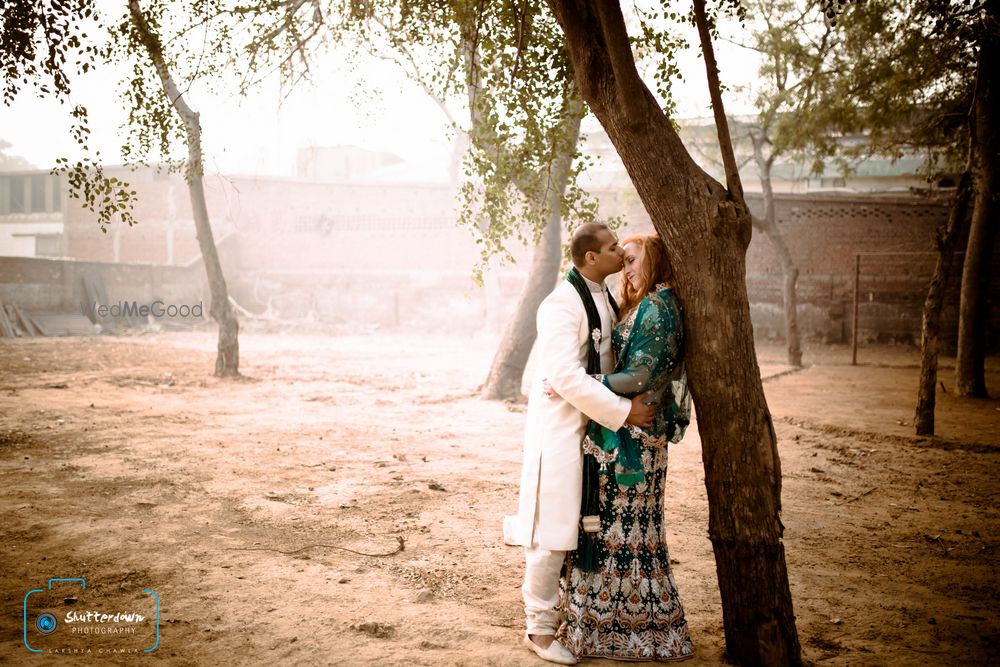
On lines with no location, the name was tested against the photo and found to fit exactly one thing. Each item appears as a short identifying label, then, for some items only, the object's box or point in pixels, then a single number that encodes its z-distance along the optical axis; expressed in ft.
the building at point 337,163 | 153.48
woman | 10.64
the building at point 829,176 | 87.81
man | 10.41
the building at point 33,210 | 115.44
